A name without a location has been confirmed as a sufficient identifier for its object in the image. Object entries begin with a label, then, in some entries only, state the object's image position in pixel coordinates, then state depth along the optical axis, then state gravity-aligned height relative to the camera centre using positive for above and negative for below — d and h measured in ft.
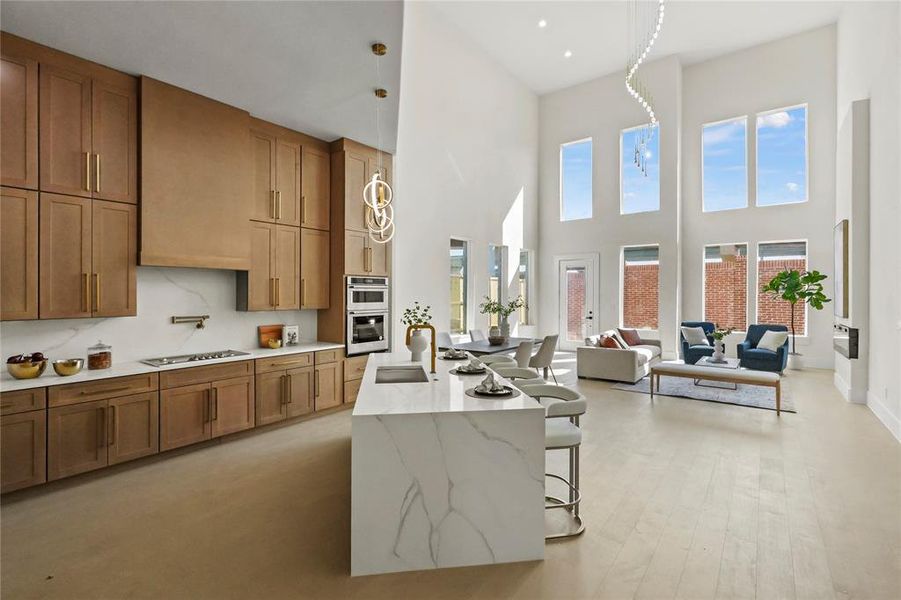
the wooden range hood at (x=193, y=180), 12.07 +3.40
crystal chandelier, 23.74 +15.67
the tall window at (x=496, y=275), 28.66 +1.61
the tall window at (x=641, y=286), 30.60 +0.96
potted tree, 24.50 +0.73
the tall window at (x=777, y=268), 27.09 +2.00
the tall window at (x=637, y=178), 30.17 +8.38
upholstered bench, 16.74 -2.92
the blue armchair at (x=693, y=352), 24.53 -2.84
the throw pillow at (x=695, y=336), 25.17 -2.01
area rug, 17.85 -4.01
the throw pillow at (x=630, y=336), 26.94 -2.19
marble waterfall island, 7.01 -2.95
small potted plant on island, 11.10 -1.09
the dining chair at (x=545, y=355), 19.56 -2.42
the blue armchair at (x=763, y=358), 23.02 -2.99
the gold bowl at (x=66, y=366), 10.47 -1.61
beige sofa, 21.65 -3.11
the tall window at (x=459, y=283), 25.53 +0.94
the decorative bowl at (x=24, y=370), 10.11 -1.63
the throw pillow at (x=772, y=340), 23.12 -2.05
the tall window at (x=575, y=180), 33.47 +9.01
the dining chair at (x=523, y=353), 18.13 -2.16
